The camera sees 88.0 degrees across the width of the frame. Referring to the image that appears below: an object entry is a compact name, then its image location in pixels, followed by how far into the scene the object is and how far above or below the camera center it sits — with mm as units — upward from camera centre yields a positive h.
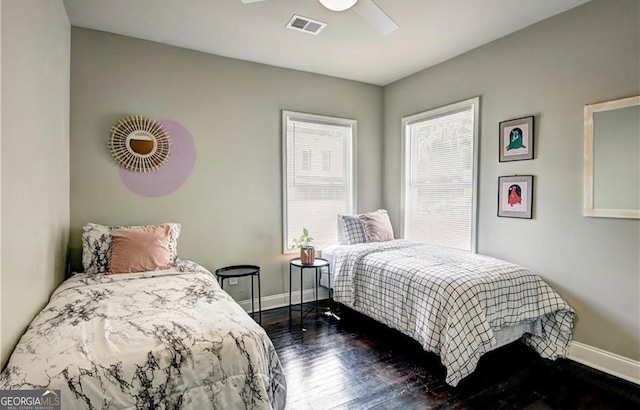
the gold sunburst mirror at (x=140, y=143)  3020 +535
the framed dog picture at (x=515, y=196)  2926 +46
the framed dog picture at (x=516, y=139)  2918 +562
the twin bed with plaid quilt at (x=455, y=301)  2260 -783
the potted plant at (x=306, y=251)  3484 -527
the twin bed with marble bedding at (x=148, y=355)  1283 -648
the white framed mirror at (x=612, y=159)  2293 +307
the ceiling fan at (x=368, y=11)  2016 +1237
